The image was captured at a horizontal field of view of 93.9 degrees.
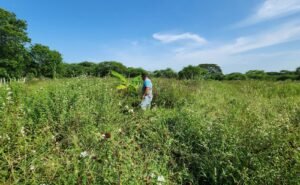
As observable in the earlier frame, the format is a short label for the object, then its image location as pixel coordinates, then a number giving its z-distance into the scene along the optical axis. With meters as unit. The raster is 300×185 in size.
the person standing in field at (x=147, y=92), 4.45
